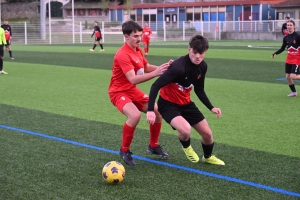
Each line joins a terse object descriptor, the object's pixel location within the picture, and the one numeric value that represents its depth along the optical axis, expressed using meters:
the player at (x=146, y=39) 29.83
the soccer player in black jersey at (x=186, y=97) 6.20
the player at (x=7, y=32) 28.20
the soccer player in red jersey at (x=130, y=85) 6.59
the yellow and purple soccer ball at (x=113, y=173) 5.80
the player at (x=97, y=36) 34.69
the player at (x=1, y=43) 19.64
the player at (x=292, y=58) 12.95
